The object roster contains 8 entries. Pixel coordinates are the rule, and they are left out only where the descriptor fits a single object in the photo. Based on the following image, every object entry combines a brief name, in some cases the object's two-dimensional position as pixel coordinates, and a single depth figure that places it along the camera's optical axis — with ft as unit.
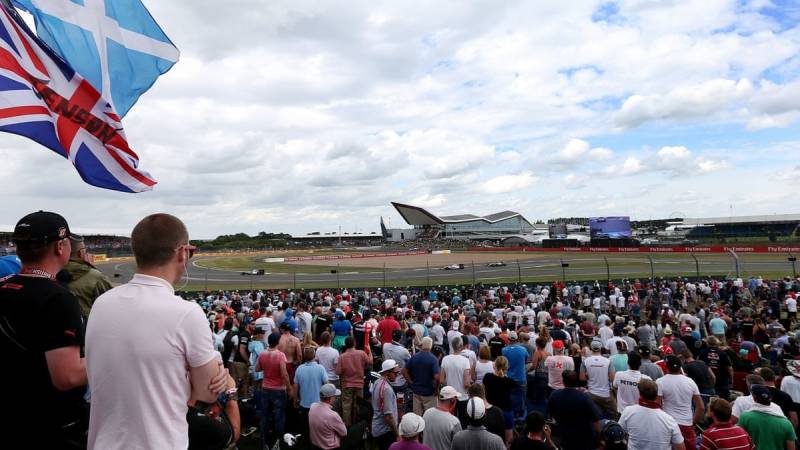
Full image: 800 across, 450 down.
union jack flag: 14.90
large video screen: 263.70
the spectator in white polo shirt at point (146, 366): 6.37
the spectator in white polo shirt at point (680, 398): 22.30
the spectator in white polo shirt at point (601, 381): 27.07
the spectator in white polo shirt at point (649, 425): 17.48
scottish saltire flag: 17.08
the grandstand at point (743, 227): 367.27
